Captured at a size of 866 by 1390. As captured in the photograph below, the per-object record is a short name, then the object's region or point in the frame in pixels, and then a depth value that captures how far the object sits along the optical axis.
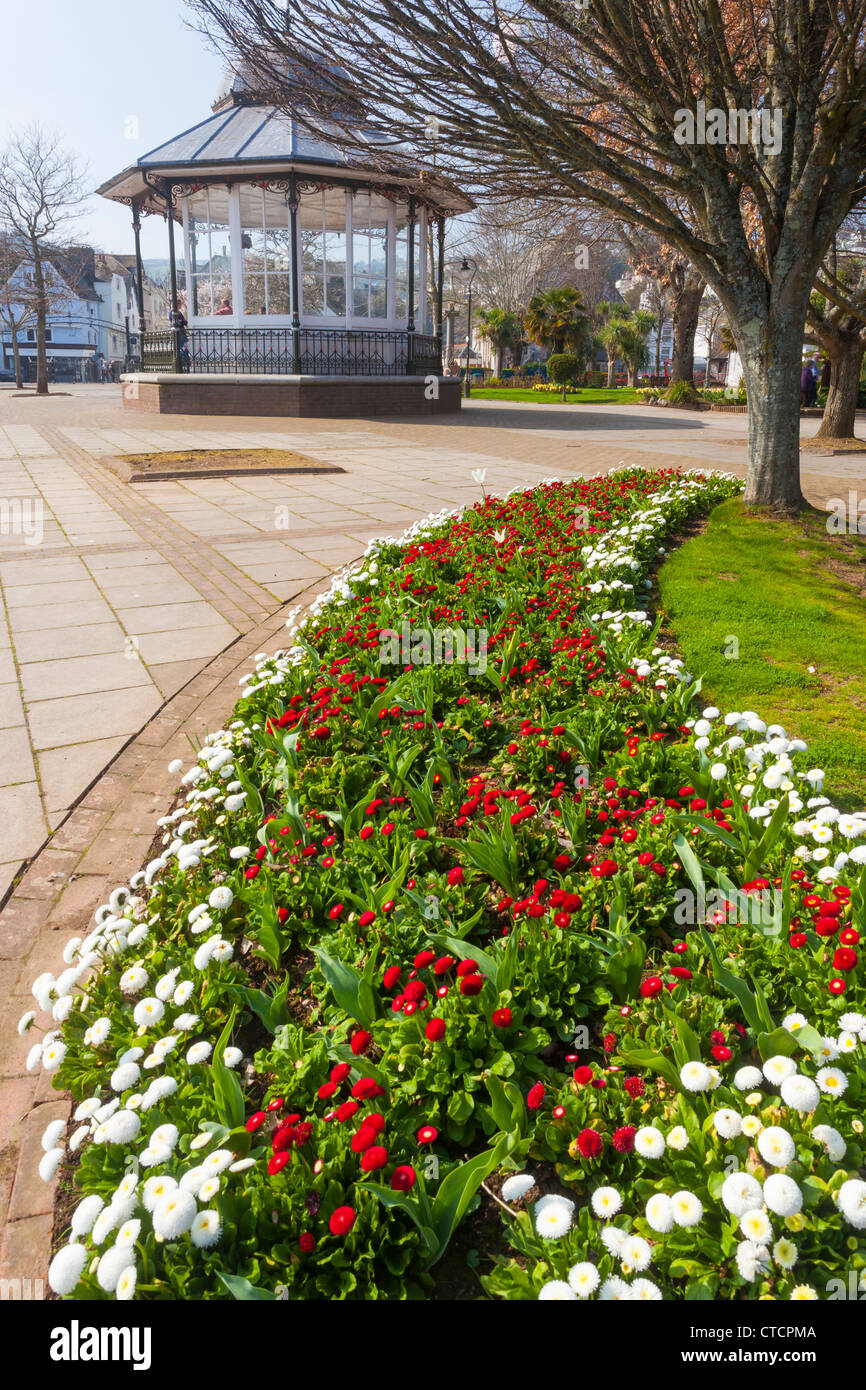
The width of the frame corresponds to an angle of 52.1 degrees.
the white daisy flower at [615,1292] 1.50
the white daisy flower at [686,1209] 1.57
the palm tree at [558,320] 43.34
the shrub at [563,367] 38.98
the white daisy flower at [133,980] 2.36
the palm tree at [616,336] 45.94
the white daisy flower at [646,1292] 1.50
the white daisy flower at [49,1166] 1.83
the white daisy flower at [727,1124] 1.73
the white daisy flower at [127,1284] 1.50
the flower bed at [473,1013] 1.65
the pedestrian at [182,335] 22.56
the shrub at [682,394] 30.30
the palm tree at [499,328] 50.88
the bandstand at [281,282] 21.64
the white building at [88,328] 74.62
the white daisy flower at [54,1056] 2.09
